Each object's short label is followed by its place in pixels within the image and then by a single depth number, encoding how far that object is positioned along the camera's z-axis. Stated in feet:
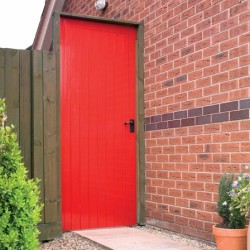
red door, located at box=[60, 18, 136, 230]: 18.93
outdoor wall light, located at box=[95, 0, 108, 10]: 22.93
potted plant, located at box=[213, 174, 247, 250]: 13.30
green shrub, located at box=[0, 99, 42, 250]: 9.52
